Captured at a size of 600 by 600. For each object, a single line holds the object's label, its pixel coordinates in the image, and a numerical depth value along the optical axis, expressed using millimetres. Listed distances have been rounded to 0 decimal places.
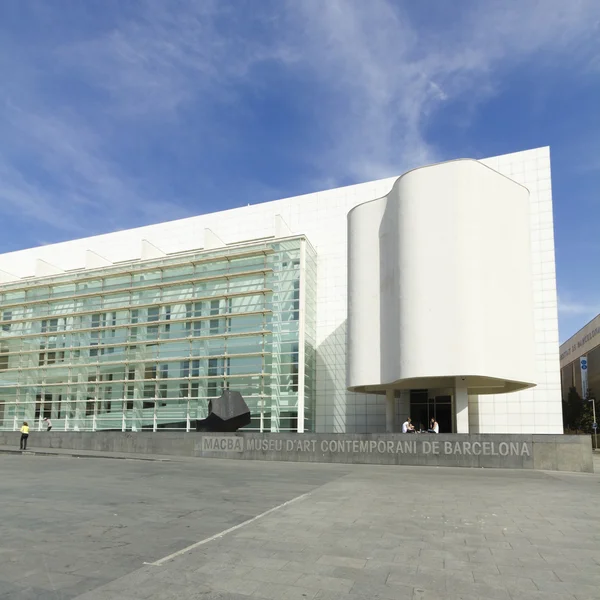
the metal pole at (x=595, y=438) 56234
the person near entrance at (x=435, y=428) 24881
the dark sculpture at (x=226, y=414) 26641
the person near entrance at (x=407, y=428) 25167
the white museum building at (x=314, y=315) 24688
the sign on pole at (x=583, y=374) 71494
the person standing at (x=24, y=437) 26528
